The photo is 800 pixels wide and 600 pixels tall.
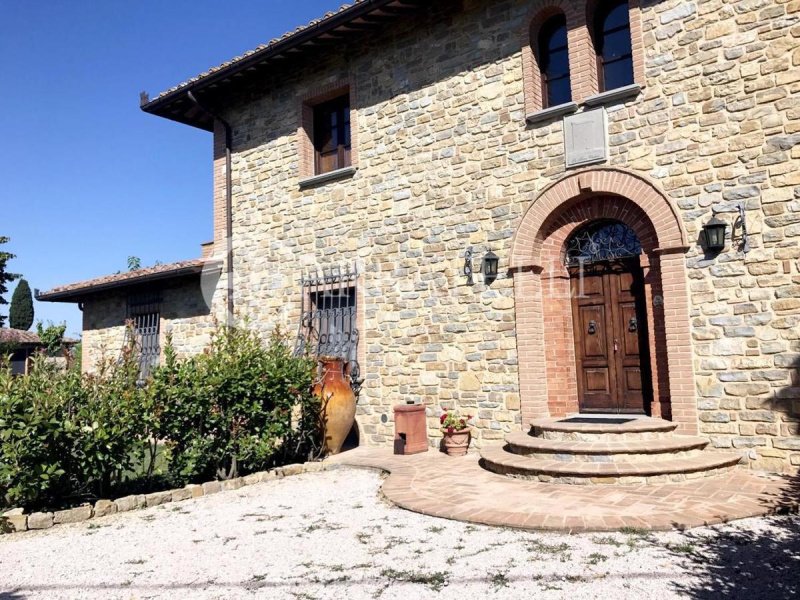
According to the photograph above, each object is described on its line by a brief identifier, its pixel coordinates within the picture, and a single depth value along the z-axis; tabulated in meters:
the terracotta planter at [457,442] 7.76
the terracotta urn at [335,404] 8.28
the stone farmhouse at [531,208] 6.24
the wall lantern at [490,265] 7.82
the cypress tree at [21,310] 34.38
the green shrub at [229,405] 6.62
